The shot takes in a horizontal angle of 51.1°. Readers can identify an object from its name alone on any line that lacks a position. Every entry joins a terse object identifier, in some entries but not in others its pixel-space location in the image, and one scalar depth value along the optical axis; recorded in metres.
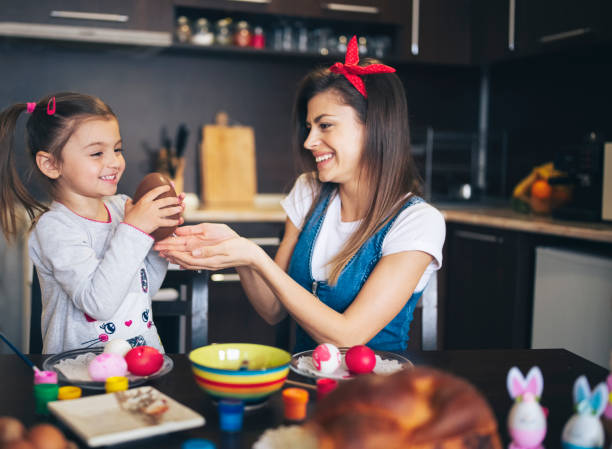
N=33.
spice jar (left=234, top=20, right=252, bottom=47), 3.15
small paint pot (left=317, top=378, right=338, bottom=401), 0.90
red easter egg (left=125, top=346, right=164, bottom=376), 0.97
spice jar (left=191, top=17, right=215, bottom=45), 3.09
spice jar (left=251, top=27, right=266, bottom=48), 3.19
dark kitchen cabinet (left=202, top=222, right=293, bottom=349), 1.56
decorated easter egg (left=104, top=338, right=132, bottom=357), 1.01
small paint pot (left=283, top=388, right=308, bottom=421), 0.83
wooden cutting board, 3.17
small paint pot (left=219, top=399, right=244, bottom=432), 0.80
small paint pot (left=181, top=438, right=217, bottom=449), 0.69
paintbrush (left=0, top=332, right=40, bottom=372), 0.99
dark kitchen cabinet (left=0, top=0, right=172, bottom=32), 2.77
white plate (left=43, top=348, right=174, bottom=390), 0.95
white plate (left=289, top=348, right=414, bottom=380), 1.00
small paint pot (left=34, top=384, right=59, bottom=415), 0.85
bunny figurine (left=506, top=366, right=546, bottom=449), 0.73
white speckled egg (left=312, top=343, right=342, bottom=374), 1.00
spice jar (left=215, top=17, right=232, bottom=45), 3.13
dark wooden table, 0.79
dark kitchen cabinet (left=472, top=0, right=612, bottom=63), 2.65
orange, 2.81
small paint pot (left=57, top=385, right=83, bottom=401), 0.88
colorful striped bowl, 0.84
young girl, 1.28
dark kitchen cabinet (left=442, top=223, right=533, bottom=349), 2.69
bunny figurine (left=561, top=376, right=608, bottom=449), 0.72
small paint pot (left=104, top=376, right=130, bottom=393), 0.90
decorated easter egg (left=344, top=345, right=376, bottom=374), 0.98
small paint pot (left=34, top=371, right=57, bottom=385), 0.90
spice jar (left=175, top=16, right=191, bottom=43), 3.07
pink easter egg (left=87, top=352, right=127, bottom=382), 0.95
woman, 1.29
